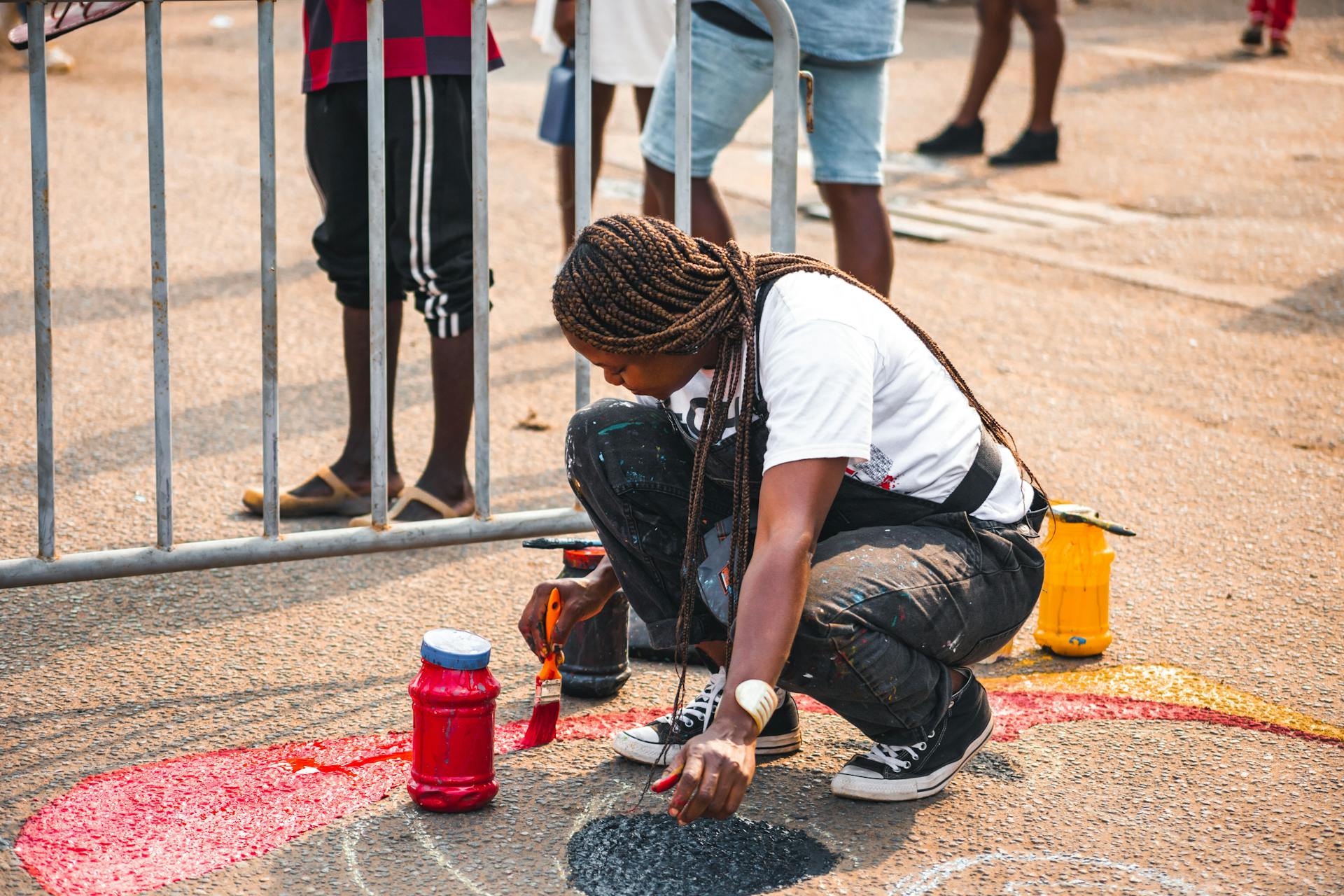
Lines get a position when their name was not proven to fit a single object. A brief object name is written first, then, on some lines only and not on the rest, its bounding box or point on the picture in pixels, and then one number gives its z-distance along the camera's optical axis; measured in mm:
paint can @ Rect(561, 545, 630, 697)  5953
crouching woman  4566
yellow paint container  6348
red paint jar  4918
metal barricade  5781
